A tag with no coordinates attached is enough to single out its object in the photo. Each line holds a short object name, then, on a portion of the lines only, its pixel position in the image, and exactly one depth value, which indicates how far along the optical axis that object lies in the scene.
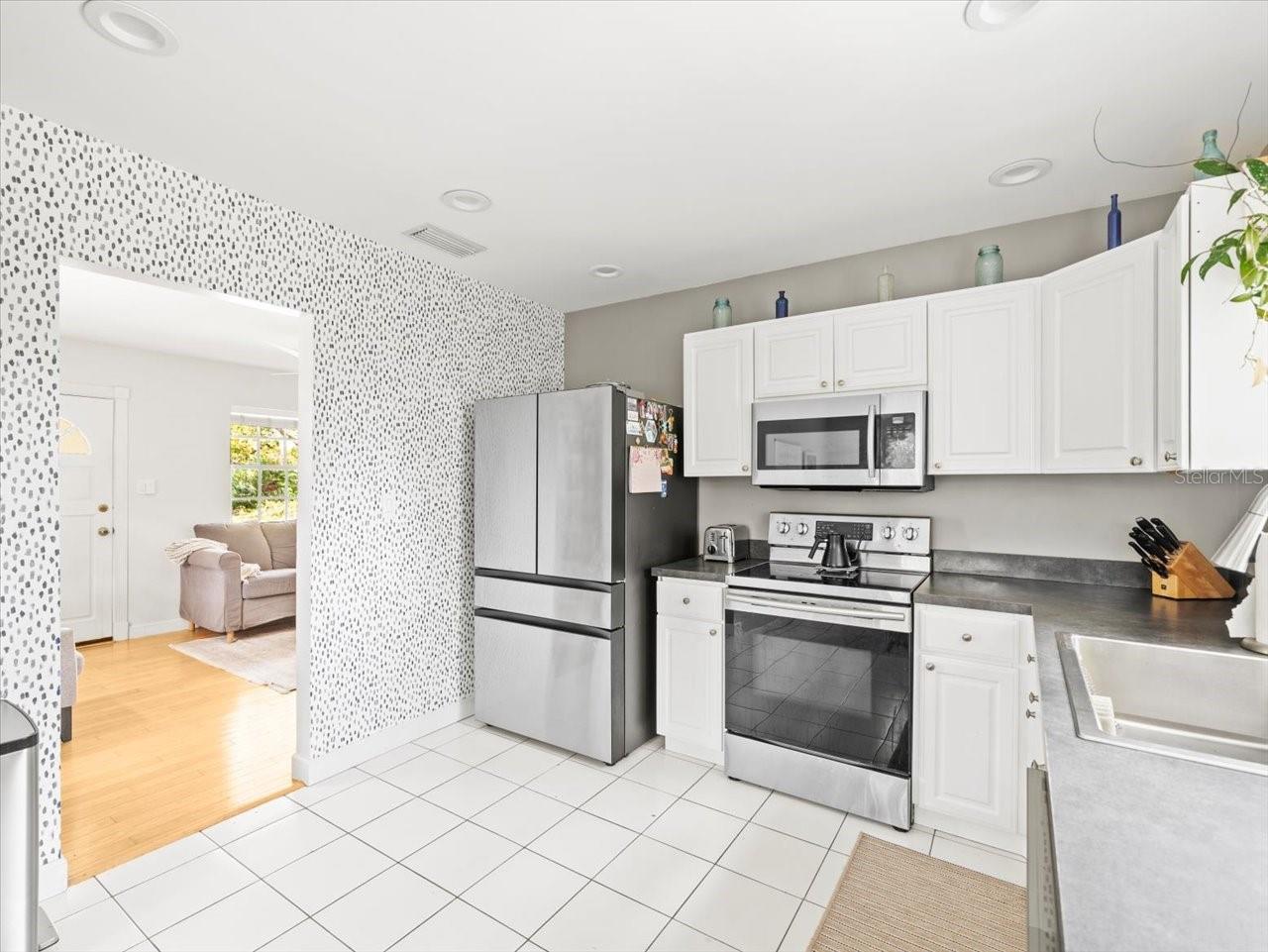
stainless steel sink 1.35
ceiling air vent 2.87
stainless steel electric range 2.39
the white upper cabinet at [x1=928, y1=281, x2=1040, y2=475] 2.43
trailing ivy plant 1.42
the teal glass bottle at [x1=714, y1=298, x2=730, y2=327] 3.31
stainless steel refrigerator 2.95
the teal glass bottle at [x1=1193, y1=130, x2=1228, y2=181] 1.63
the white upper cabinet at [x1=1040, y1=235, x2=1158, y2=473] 2.06
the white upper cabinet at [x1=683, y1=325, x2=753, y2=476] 3.10
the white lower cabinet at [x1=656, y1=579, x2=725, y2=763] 2.87
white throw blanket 5.35
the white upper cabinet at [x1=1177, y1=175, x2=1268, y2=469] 1.60
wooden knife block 2.20
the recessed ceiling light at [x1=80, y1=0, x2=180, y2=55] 1.52
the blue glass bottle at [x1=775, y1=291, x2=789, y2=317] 3.10
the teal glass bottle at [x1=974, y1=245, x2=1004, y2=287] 2.58
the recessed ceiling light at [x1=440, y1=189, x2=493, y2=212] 2.51
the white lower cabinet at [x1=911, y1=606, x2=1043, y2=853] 2.16
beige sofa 5.16
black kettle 2.78
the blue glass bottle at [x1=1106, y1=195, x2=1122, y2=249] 2.27
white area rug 4.28
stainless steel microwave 2.66
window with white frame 6.27
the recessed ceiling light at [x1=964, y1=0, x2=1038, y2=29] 1.50
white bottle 2.81
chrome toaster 3.17
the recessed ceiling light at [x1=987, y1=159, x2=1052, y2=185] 2.25
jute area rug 1.81
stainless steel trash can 1.20
